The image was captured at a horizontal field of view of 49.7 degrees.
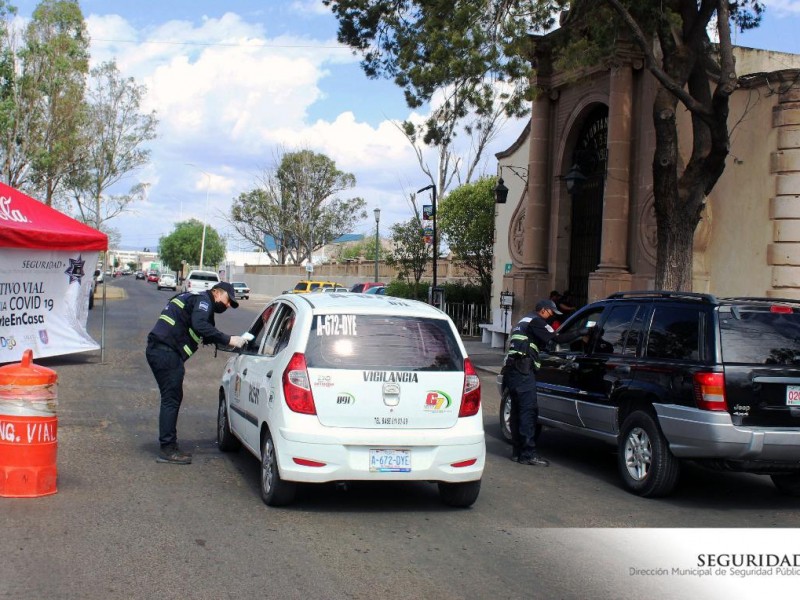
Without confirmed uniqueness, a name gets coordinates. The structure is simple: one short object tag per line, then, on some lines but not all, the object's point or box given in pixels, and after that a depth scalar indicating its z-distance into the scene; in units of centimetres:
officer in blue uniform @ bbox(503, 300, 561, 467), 933
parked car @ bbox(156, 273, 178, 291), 7488
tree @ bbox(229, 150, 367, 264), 6538
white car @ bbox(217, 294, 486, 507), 660
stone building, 1595
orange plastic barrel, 676
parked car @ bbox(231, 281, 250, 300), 6388
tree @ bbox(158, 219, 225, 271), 11850
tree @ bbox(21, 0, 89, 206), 2994
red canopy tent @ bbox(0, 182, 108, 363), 1498
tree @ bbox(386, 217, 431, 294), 3388
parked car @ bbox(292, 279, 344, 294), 4322
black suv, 734
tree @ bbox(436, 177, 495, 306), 3100
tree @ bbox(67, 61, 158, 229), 4619
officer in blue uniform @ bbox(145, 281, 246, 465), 834
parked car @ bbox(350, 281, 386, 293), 3747
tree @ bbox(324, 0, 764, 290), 1359
